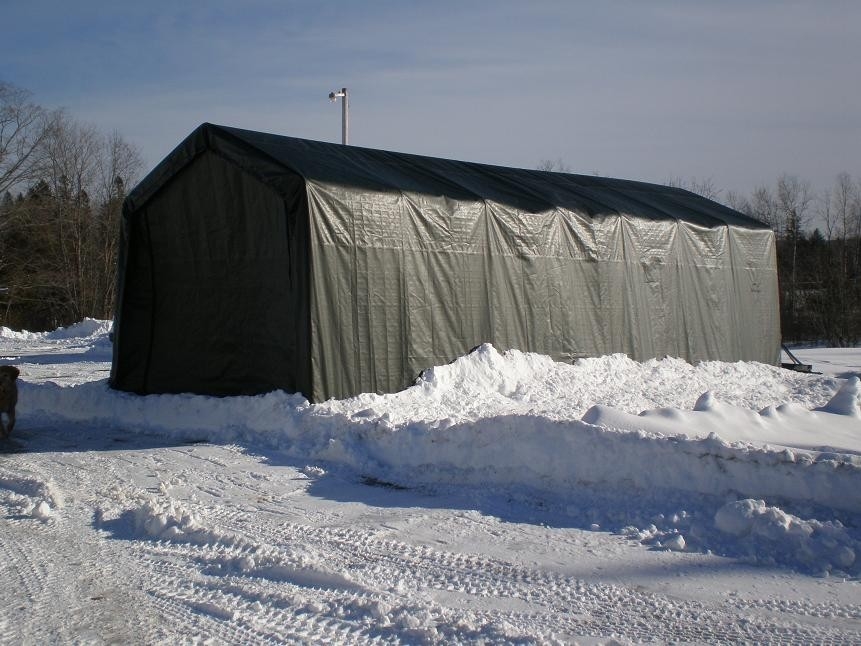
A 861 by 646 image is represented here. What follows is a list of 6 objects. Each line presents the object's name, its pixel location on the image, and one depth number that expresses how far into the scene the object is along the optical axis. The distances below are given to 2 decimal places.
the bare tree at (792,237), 38.50
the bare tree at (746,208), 49.28
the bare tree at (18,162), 37.81
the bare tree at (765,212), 48.47
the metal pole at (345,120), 18.47
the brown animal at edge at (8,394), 9.12
